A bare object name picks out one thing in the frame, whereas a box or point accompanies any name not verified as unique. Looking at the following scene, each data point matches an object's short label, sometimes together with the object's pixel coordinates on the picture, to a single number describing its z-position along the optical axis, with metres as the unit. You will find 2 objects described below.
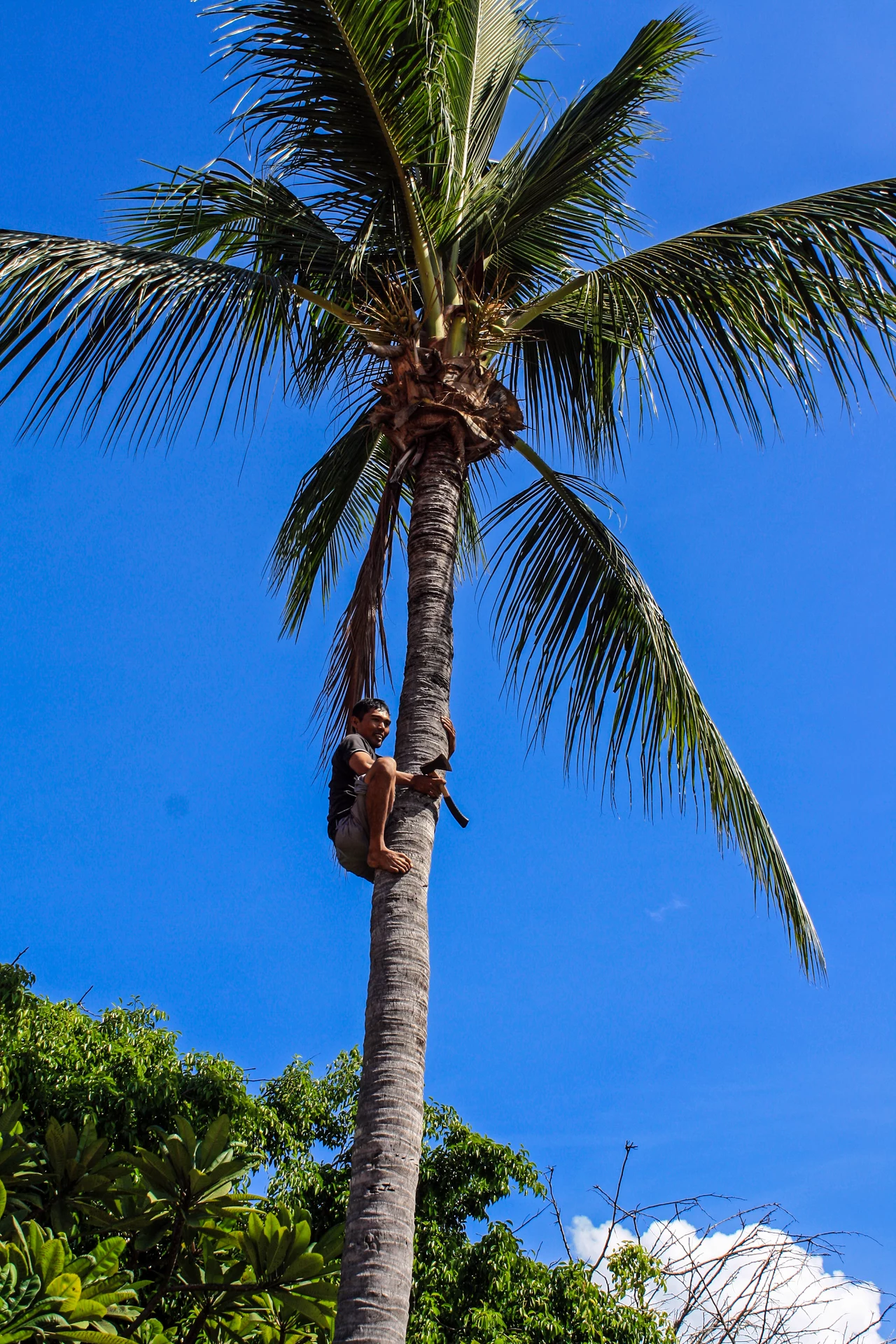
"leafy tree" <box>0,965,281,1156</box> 8.33
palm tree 5.73
